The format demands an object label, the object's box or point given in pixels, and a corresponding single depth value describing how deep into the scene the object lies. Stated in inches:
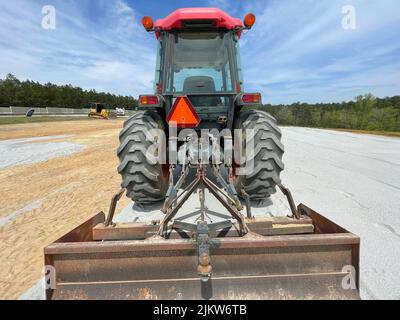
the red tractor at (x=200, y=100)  111.7
